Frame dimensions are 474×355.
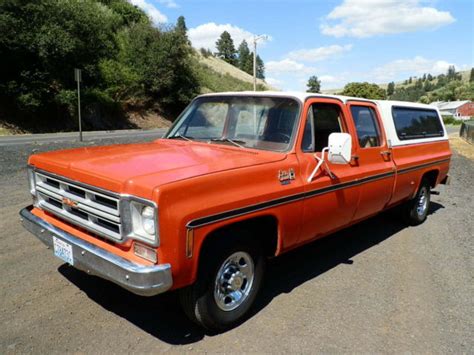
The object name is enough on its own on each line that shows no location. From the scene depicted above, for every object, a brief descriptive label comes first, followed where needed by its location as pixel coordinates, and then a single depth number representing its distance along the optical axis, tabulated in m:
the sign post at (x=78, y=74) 16.20
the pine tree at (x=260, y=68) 140.21
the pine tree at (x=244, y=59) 124.07
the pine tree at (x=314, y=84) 118.81
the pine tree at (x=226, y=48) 125.38
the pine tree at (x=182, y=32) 39.93
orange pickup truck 2.80
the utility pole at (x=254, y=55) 26.05
